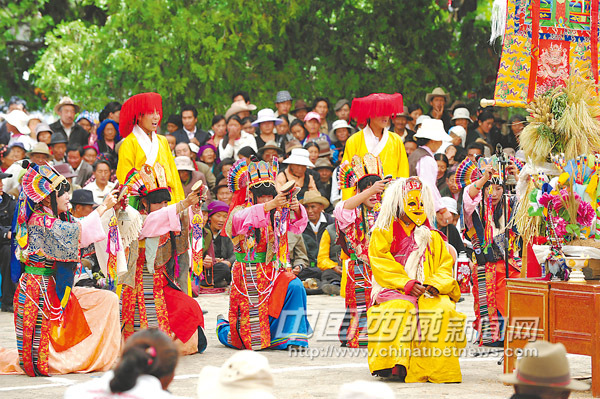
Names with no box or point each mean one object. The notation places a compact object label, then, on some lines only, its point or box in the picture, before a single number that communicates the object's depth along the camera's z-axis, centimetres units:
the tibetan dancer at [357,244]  1768
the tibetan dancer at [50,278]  1508
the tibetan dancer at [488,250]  1783
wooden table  1316
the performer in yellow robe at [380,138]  1843
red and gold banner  1611
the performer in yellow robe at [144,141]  1712
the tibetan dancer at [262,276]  1731
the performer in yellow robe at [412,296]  1421
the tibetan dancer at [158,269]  1663
